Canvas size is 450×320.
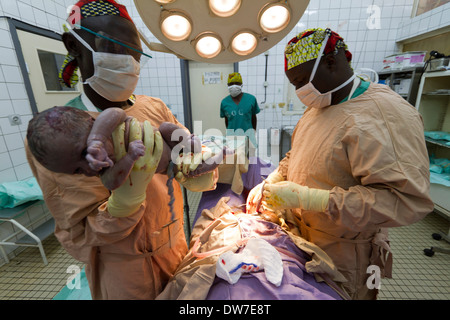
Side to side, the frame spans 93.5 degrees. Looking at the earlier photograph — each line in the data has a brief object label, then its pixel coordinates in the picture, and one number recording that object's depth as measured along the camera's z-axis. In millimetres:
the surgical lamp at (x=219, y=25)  771
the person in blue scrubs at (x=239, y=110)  3490
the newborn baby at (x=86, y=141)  544
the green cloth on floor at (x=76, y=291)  1824
